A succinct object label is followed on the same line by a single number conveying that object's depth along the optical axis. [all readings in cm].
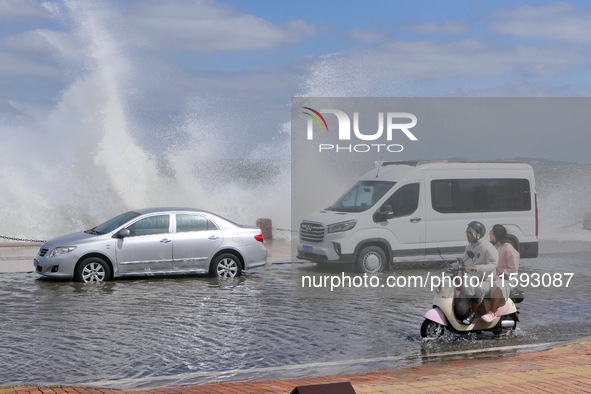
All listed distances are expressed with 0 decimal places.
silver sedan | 1814
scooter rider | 1188
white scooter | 1174
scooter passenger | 1203
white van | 1961
